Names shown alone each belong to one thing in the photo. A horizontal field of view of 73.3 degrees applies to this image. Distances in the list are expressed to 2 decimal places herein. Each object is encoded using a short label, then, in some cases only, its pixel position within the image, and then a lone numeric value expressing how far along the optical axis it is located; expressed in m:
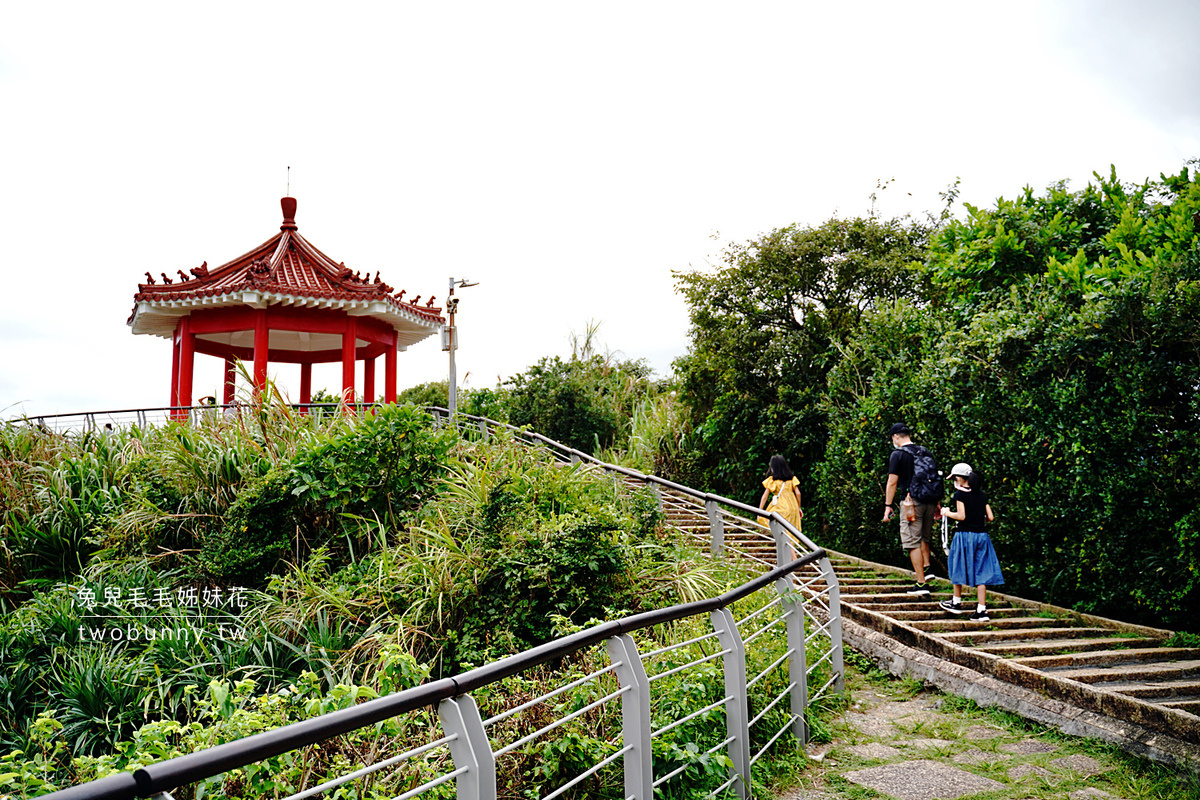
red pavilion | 14.42
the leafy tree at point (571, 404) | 17.73
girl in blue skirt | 7.46
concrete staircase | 5.21
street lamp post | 14.96
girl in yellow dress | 10.04
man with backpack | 8.47
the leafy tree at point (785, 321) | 13.87
